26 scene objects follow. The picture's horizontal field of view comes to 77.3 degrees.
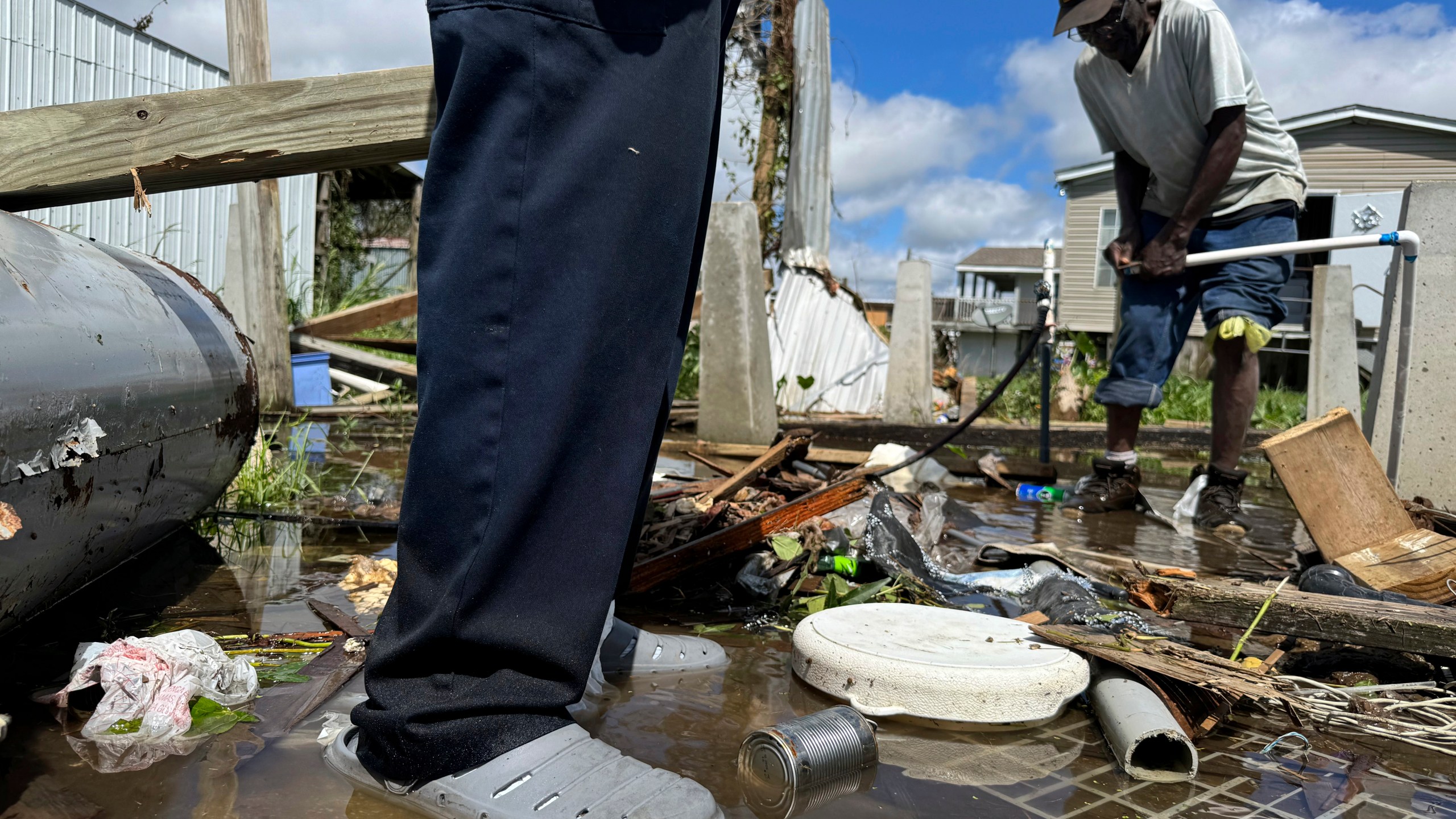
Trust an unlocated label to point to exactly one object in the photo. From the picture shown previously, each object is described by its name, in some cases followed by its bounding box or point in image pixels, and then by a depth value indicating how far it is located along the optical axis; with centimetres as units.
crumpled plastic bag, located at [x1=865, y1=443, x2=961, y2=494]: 502
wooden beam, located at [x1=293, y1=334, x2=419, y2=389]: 888
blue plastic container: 812
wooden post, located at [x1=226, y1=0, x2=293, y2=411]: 702
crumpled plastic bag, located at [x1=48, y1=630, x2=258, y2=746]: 164
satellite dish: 3656
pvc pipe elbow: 392
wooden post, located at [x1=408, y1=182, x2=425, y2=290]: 1513
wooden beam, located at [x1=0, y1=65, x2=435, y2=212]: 206
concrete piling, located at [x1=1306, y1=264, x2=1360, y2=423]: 761
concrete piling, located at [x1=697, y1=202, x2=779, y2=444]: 609
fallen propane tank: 168
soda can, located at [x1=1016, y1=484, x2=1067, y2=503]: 523
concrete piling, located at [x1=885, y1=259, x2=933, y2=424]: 789
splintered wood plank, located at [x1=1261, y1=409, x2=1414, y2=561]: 314
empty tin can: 154
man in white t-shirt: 428
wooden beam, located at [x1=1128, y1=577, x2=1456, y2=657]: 216
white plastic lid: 187
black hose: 476
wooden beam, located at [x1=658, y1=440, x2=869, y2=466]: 457
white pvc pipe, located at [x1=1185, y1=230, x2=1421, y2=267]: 393
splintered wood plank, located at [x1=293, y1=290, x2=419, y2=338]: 1015
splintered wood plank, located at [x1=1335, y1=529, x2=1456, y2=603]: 282
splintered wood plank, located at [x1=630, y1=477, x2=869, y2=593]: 269
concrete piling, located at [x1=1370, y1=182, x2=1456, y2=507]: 393
